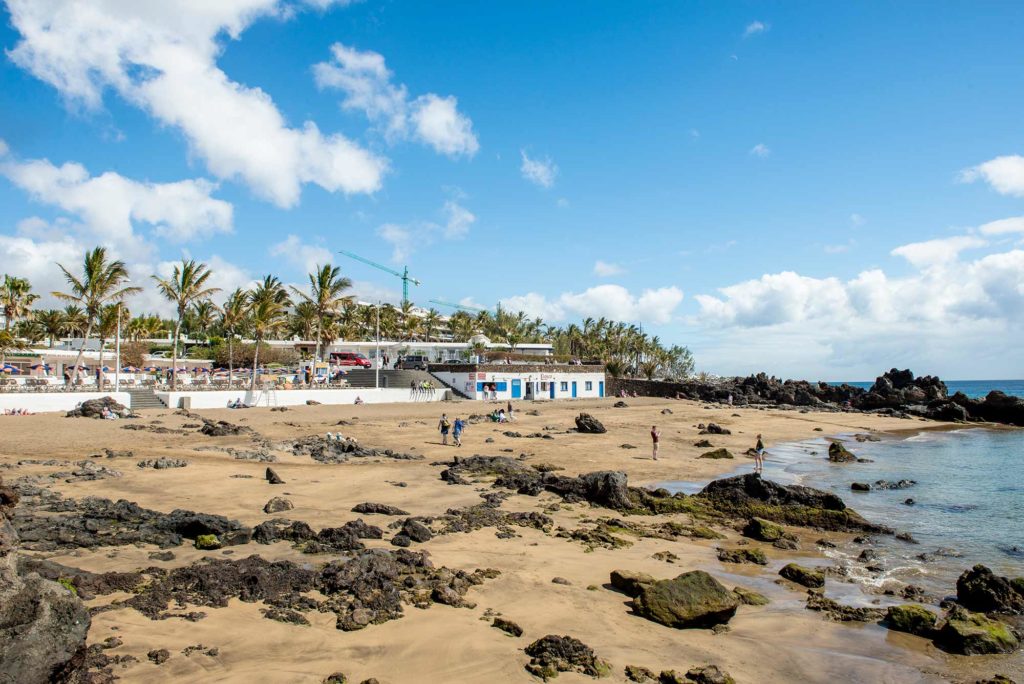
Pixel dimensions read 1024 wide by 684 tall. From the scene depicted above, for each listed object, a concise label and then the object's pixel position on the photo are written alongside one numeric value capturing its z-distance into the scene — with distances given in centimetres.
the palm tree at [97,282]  4891
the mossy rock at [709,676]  920
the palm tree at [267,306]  5747
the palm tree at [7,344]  4719
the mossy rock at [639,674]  918
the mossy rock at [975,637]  1130
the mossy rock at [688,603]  1154
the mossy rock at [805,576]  1449
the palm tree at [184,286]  5294
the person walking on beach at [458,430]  3325
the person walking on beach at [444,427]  3478
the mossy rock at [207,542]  1355
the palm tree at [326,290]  6347
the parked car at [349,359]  8445
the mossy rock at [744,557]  1617
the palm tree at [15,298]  6073
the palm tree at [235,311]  5994
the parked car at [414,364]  7362
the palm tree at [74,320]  8912
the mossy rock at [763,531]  1846
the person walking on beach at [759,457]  2998
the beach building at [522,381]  6769
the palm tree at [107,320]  5516
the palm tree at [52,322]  9011
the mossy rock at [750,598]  1316
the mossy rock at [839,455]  3559
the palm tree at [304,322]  6950
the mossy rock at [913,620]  1205
